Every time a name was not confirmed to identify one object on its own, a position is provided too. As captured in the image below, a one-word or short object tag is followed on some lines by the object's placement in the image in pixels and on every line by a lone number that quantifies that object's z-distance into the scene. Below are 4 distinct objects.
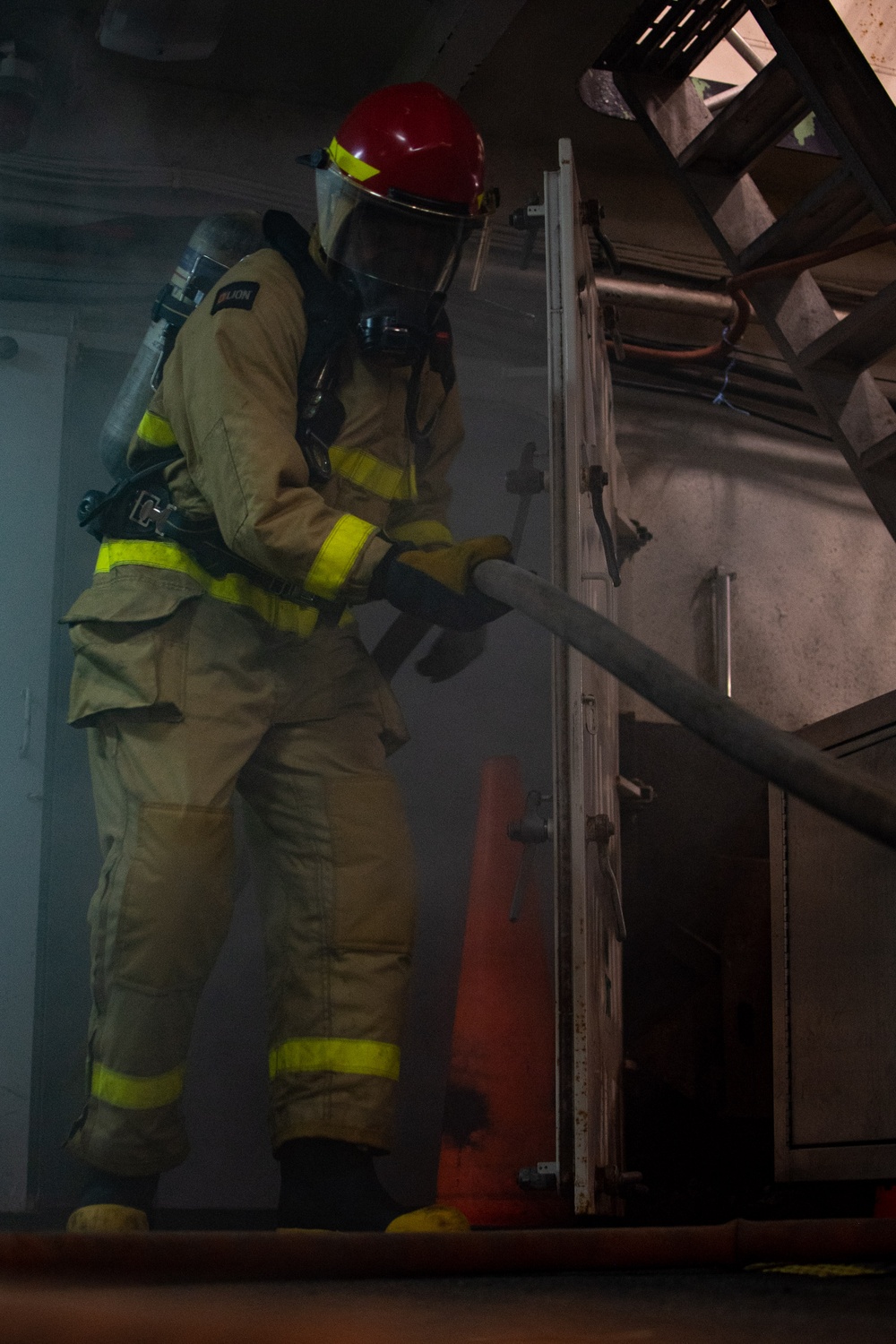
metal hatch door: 2.25
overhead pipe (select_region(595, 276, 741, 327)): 3.80
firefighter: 2.30
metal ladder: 2.98
